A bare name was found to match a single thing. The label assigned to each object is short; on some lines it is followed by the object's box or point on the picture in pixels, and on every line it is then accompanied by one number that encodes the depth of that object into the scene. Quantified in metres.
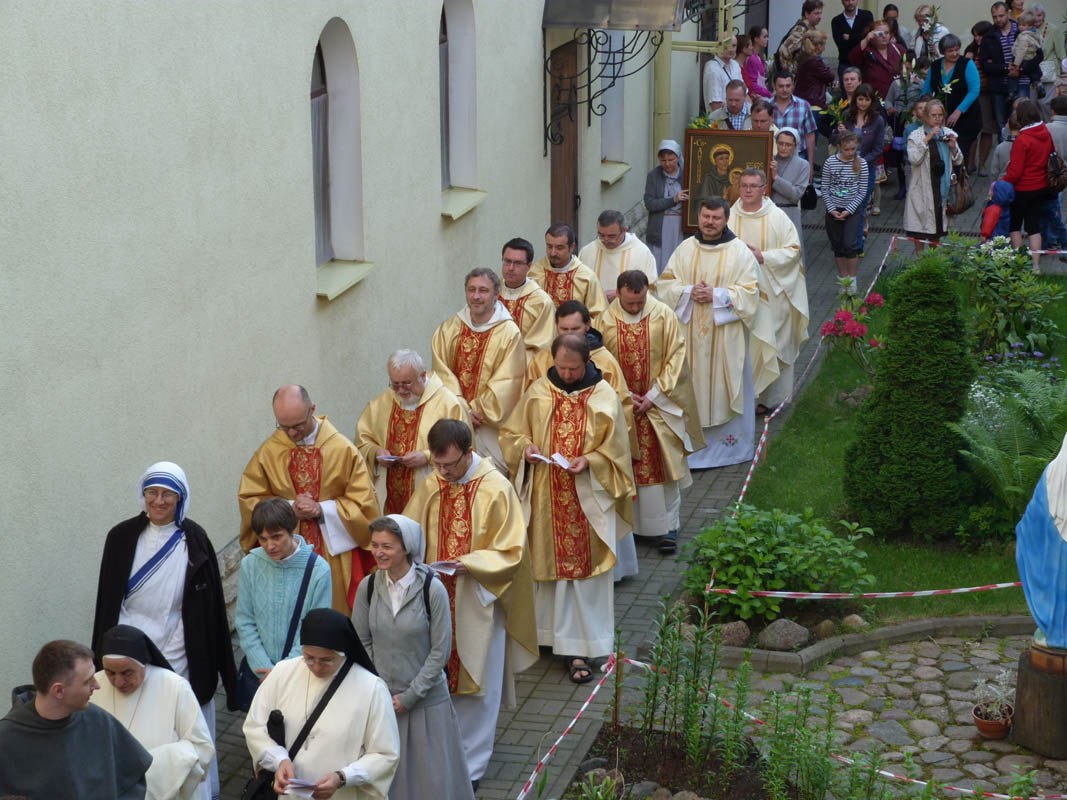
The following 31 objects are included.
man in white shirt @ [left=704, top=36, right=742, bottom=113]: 19.17
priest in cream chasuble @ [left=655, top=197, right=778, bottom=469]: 12.22
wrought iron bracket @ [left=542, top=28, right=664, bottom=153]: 15.48
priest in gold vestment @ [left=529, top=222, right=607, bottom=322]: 11.64
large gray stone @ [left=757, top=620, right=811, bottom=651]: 9.00
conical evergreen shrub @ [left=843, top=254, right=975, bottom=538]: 10.24
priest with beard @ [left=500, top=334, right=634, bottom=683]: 8.89
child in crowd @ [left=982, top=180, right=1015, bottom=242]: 16.02
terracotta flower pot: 8.03
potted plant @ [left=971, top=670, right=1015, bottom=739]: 8.05
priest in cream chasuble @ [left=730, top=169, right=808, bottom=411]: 13.16
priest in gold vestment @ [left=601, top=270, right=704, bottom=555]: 10.45
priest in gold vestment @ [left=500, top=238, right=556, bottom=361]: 10.84
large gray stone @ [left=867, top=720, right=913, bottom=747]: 8.12
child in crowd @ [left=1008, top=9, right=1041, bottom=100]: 21.17
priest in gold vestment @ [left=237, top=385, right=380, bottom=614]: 7.91
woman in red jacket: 15.88
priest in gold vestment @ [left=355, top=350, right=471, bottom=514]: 8.62
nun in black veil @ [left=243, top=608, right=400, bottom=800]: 5.98
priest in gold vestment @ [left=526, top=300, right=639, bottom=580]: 9.69
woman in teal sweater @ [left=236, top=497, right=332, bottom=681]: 7.03
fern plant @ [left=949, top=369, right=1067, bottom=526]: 10.16
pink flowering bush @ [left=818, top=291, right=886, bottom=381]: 12.60
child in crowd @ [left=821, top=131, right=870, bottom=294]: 15.92
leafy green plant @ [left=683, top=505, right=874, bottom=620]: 9.20
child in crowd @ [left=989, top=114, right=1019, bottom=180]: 17.56
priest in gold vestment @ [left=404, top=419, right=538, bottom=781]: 7.58
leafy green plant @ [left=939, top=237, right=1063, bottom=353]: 13.40
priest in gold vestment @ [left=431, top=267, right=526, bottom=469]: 9.88
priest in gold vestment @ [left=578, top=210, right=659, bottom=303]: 12.27
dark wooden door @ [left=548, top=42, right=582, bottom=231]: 15.63
